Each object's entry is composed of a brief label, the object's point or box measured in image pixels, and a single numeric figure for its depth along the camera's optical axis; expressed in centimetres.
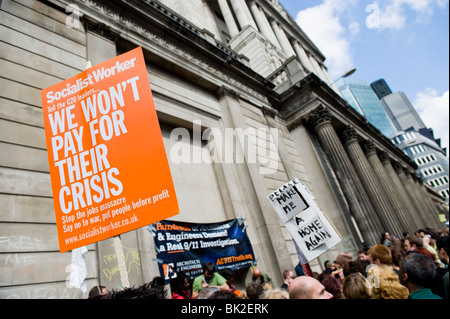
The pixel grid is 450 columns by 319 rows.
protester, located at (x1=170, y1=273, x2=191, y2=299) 557
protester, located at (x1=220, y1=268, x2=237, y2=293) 589
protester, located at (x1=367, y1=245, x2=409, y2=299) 315
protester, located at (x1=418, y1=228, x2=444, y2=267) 609
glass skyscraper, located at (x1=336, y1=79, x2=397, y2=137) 13300
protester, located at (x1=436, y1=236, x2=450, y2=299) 561
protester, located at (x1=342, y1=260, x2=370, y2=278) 431
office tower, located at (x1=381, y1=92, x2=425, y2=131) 19675
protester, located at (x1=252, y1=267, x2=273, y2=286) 658
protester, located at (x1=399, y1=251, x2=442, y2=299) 273
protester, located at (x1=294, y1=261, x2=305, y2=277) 719
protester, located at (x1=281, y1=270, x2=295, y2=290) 595
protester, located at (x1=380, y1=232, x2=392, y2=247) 1054
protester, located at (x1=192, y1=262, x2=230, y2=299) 535
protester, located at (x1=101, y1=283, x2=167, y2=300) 187
